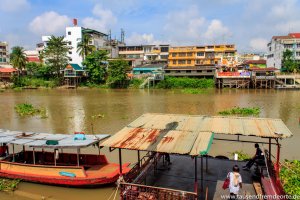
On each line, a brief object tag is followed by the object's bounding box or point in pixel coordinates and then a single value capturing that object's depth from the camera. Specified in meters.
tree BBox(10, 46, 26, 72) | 68.62
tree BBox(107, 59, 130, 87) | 64.12
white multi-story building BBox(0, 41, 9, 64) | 90.72
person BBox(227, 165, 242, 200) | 8.56
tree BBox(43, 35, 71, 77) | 67.31
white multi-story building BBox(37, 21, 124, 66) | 78.00
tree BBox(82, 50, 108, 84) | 65.62
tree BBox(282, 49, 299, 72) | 65.06
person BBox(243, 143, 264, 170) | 10.60
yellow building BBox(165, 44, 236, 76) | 71.25
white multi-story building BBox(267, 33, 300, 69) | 68.25
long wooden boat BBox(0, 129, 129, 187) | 12.15
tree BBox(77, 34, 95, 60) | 68.83
